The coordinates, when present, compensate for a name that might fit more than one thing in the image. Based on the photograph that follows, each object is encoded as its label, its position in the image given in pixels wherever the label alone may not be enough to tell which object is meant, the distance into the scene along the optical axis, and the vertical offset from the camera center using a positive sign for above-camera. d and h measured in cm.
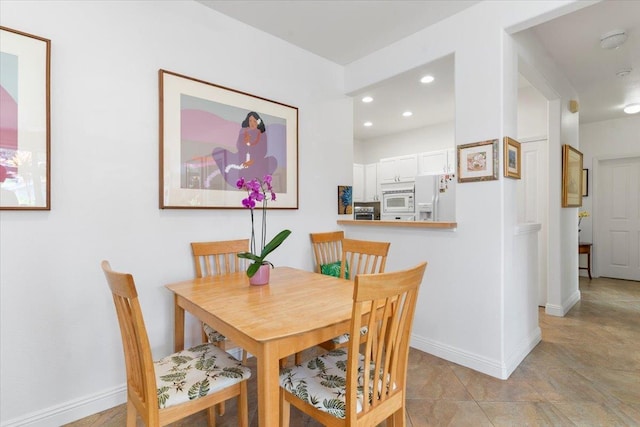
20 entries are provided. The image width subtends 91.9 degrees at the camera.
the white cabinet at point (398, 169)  531 +79
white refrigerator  418 +22
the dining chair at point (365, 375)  104 -68
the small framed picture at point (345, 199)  326 +15
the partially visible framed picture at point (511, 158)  216 +39
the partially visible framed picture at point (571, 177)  337 +41
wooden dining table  105 -42
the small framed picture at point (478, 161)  218 +38
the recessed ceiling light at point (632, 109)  411 +139
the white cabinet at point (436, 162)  485 +83
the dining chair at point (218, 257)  213 -32
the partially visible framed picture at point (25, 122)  155 +47
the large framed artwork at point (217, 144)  208 +53
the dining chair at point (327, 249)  290 -35
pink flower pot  179 -37
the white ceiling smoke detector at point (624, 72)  333 +154
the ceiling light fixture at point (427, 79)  339 +150
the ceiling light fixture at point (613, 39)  262 +150
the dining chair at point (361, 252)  188 -27
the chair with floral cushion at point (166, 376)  109 -68
